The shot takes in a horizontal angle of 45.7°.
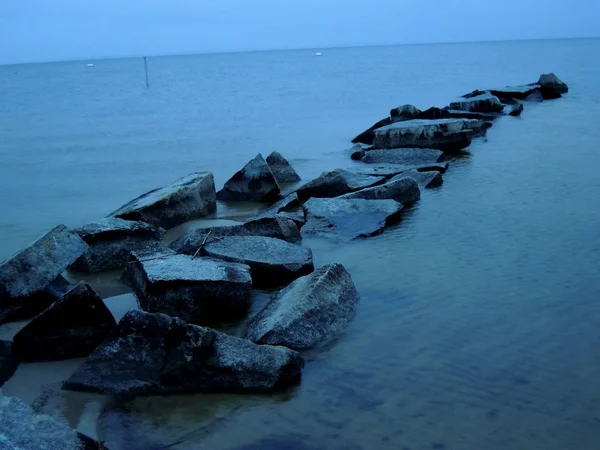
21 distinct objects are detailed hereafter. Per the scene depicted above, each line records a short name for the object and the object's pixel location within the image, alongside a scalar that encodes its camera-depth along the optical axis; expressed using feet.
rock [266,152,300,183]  26.45
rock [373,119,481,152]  30.50
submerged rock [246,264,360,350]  11.27
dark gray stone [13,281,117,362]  11.21
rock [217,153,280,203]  22.85
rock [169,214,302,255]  15.99
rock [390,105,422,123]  39.73
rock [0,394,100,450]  7.77
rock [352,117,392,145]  35.35
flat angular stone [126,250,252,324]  12.46
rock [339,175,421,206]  20.80
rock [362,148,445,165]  27.32
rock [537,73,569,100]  57.41
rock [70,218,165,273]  15.70
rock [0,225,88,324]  12.78
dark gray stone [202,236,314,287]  14.42
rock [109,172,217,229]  18.93
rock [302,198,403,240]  18.03
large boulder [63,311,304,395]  10.12
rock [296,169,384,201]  22.48
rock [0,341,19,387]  10.84
